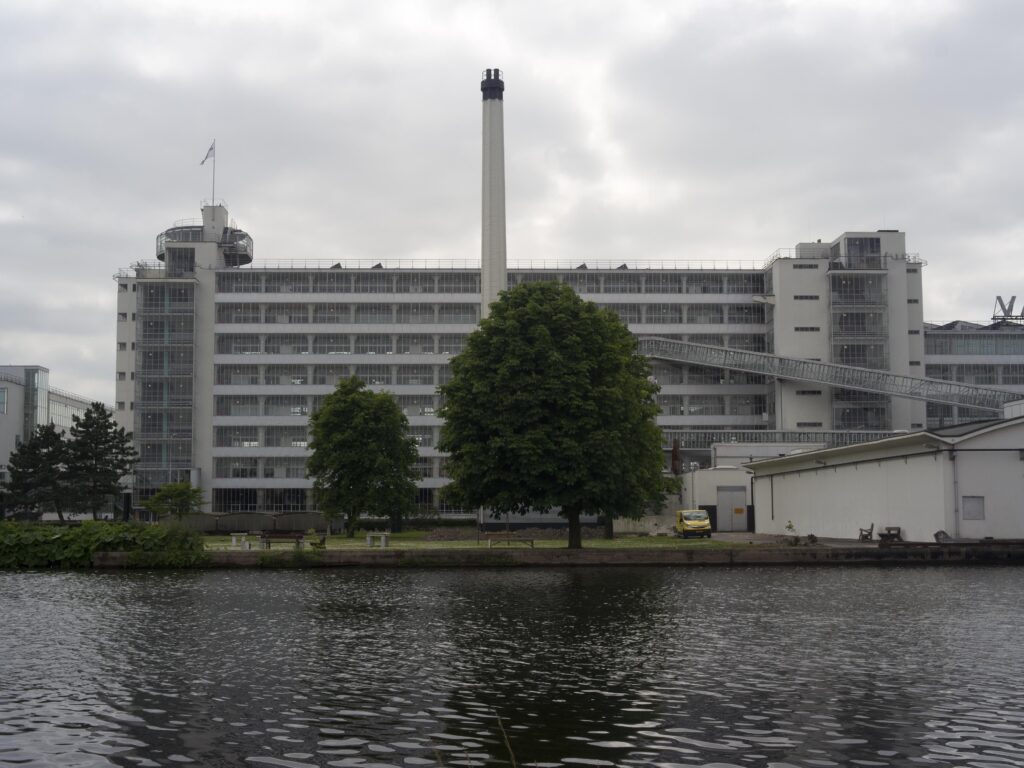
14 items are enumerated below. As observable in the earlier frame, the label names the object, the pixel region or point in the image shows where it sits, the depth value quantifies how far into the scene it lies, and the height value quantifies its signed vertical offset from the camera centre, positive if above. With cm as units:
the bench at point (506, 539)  6261 -337
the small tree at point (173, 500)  9050 -131
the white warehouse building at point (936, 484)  5369 -12
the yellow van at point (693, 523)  7331 -281
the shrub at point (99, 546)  5059 -292
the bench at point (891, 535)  5619 -277
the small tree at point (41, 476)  9456 +78
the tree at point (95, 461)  9594 +214
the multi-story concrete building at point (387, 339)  11581 +1583
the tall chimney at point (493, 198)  10194 +2688
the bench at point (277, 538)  5469 -296
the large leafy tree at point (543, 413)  5581 +371
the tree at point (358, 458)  8294 +198
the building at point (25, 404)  14775 +1201
